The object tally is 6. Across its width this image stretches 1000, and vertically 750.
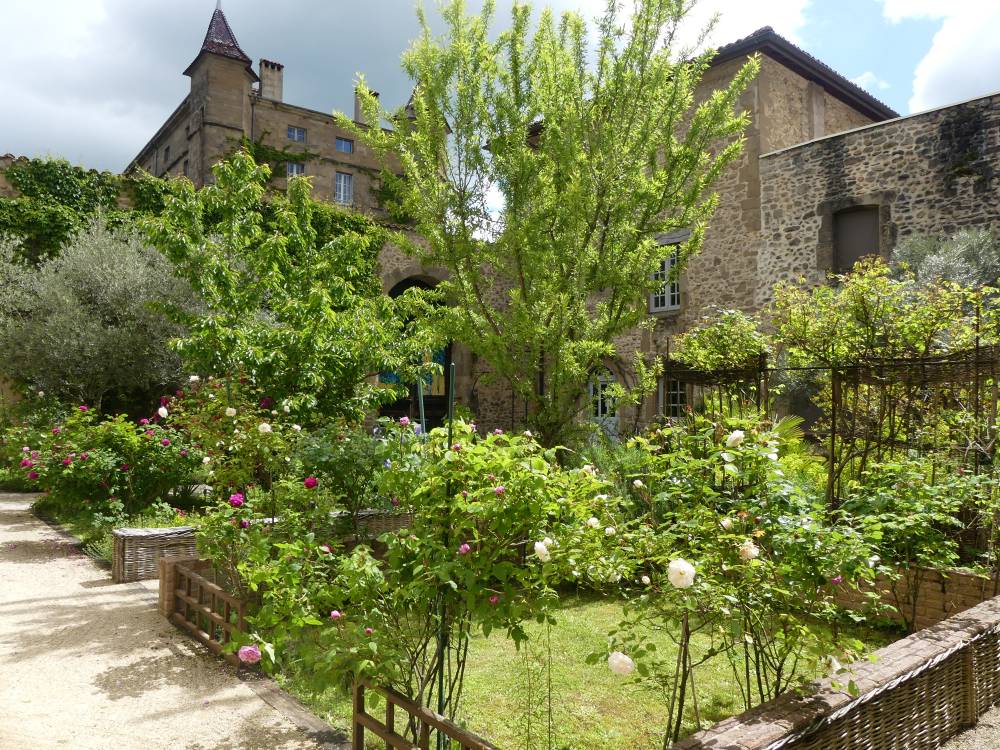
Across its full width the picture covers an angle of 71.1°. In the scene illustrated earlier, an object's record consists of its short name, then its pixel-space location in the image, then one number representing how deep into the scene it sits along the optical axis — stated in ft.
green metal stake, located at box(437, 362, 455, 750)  8.59
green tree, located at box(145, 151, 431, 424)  22.25
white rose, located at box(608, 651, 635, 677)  7.07
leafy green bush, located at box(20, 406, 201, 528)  23.56
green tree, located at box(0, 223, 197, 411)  35.50
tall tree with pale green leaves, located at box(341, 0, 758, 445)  21.35
